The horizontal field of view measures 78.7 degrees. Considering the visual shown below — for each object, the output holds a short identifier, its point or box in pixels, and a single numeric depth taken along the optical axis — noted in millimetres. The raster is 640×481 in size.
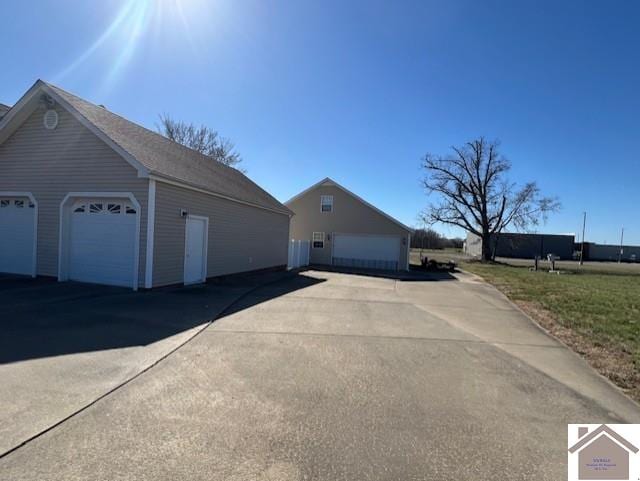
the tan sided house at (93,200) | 10742
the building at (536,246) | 61312
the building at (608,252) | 68438
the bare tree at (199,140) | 34312
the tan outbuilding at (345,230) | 26484
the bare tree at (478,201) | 40406
